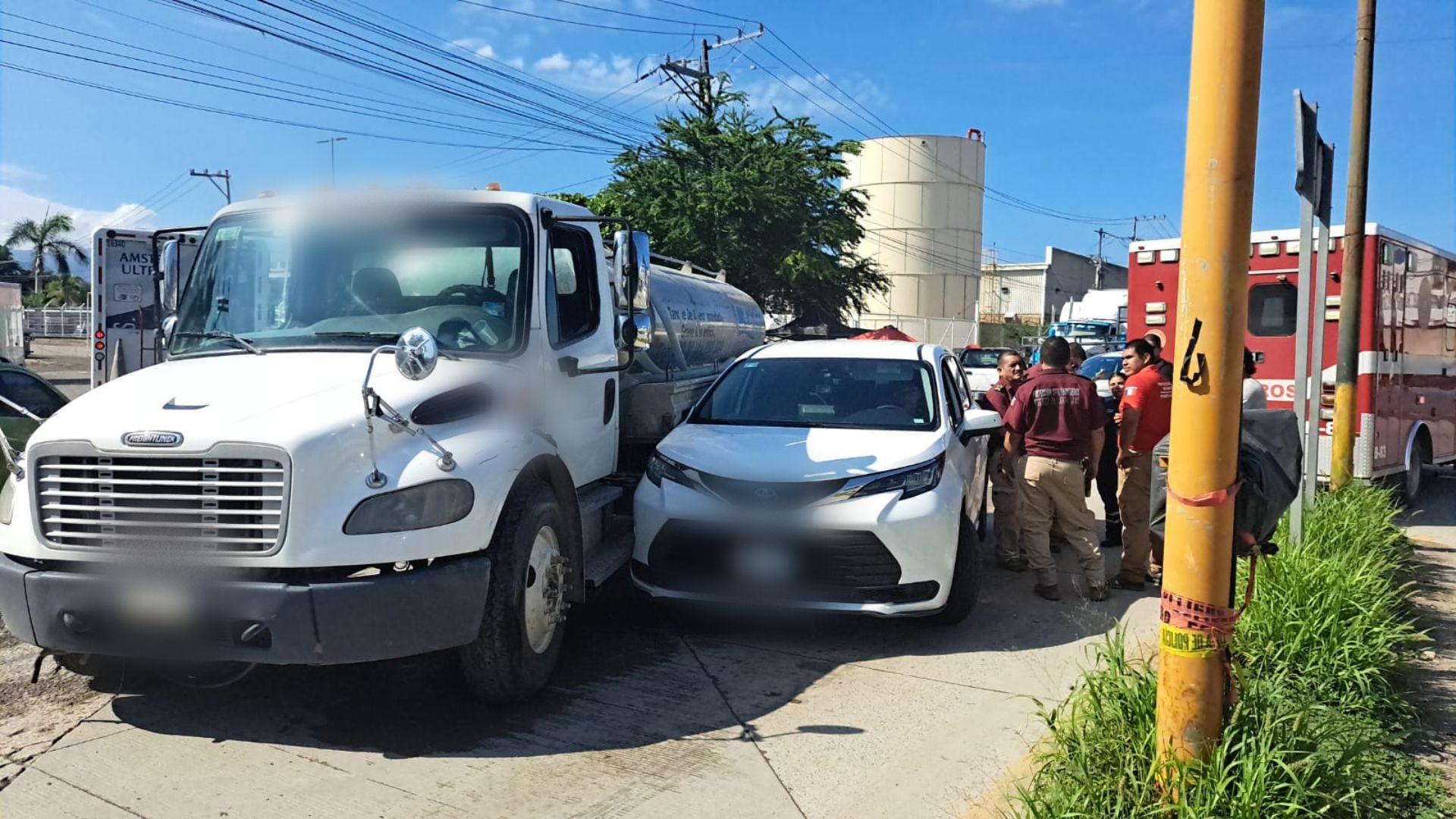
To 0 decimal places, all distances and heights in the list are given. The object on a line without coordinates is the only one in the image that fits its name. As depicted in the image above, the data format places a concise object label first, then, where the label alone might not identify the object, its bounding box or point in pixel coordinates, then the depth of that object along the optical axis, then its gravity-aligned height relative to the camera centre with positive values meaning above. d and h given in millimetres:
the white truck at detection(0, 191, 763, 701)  4082 -504
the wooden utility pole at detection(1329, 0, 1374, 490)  8984 +848
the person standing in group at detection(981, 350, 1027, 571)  7918 -1099
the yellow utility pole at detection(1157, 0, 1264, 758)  3006 +41
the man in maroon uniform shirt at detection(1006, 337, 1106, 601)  6836 -605
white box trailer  12609 +470
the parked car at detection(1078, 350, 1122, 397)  15203 -71
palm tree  62531 +5369
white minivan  5707 -900
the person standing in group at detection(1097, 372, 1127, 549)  8672 -960
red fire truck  9984 +416
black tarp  3453 -377
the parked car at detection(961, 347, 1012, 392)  22859 -189
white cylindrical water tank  53156 +6680
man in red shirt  7379 -580
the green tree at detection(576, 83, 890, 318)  25859 +3753
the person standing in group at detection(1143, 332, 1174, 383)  7626 +56
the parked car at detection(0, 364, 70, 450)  8336 -579
